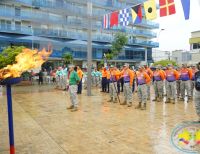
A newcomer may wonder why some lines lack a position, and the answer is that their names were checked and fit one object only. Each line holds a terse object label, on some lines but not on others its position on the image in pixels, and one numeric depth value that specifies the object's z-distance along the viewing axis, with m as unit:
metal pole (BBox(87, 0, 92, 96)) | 9.83
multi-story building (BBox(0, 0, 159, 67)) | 23.35
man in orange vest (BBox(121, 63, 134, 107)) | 7.38
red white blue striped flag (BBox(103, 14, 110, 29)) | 10.11
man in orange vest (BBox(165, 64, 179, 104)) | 8.20
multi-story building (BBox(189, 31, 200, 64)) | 29.55
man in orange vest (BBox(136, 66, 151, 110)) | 7.03
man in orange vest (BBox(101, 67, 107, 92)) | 11.28
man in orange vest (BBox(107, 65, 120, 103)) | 8.28
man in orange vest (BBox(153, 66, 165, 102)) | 8.47
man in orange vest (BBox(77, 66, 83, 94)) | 10.87
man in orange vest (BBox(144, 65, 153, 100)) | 8.86
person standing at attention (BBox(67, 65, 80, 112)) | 6.82
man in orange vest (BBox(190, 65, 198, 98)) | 8.99
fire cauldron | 3.30
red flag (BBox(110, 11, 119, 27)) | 9.73
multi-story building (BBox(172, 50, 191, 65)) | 31.84
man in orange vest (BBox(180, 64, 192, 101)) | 8.69
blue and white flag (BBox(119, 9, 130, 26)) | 9.27
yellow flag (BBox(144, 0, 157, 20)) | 7.98
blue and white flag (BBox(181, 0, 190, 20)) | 7.07
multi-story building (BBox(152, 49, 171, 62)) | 41.09
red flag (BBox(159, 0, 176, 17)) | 7.52
